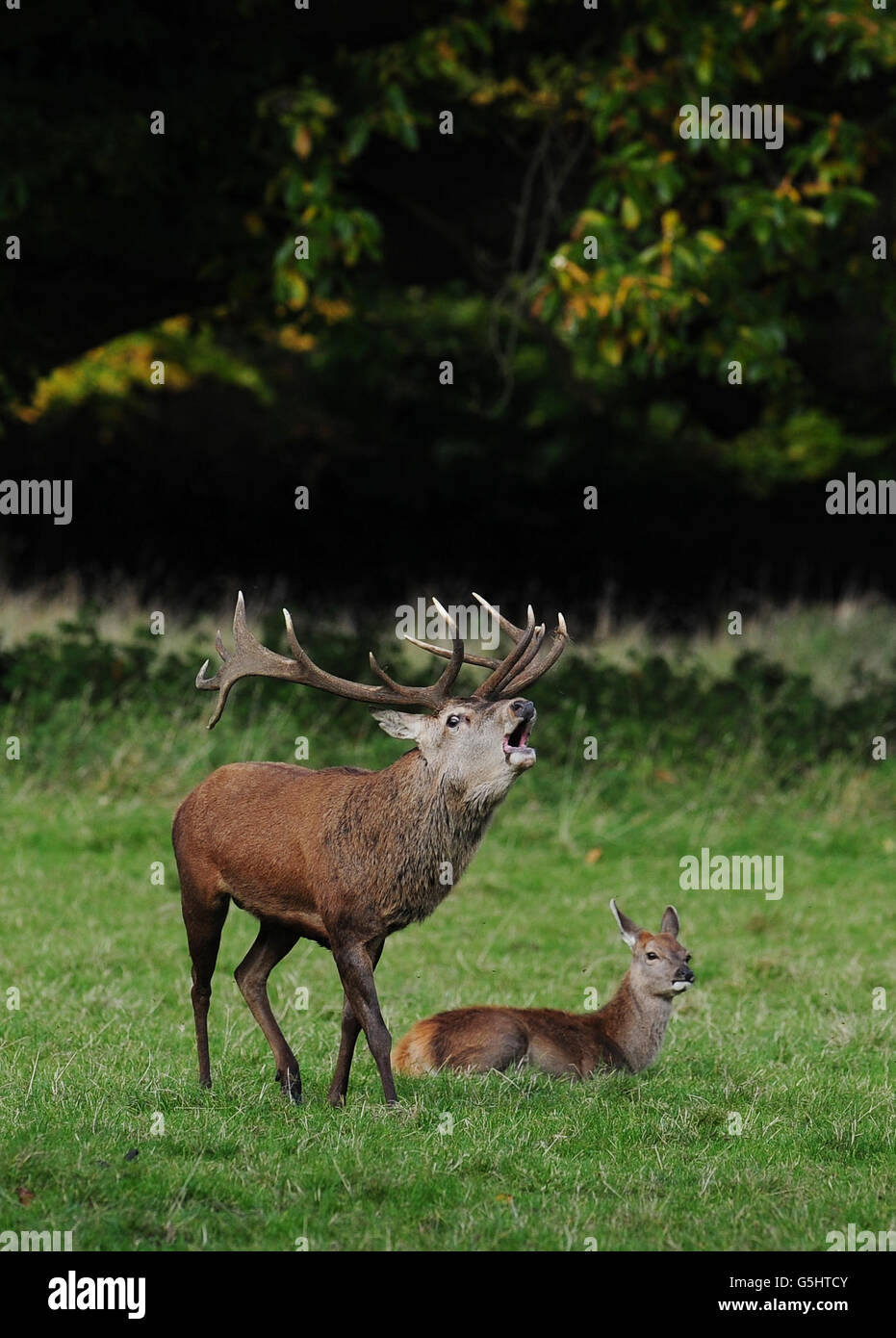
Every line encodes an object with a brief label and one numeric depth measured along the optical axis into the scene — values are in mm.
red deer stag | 12766
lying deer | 14047
